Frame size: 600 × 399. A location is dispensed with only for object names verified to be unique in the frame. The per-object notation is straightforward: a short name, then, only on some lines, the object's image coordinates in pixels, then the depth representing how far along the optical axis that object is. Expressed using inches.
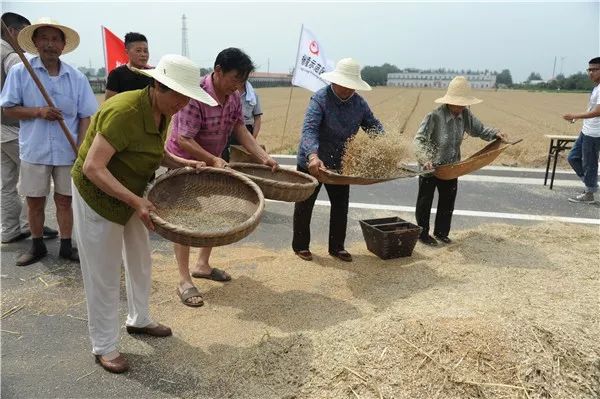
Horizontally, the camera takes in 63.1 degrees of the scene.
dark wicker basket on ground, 181.3
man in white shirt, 270.0
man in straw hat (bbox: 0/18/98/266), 154.0
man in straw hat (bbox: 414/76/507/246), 188.5
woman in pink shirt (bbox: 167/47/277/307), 127.6
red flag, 255.4
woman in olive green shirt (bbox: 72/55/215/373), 95.7
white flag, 333.1
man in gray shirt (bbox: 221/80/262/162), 230.2
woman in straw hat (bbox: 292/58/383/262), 164.1
